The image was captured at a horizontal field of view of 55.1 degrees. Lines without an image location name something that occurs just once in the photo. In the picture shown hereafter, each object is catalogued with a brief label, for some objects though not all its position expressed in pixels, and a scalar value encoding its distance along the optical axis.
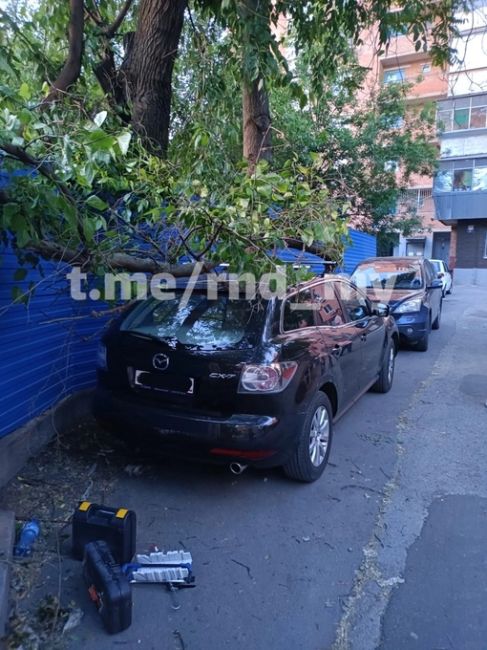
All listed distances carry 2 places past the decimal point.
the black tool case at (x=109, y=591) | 2.21
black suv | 3.13
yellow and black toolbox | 2.62
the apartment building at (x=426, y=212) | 27.39
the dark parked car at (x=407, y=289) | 8.16
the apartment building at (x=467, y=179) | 26.05
